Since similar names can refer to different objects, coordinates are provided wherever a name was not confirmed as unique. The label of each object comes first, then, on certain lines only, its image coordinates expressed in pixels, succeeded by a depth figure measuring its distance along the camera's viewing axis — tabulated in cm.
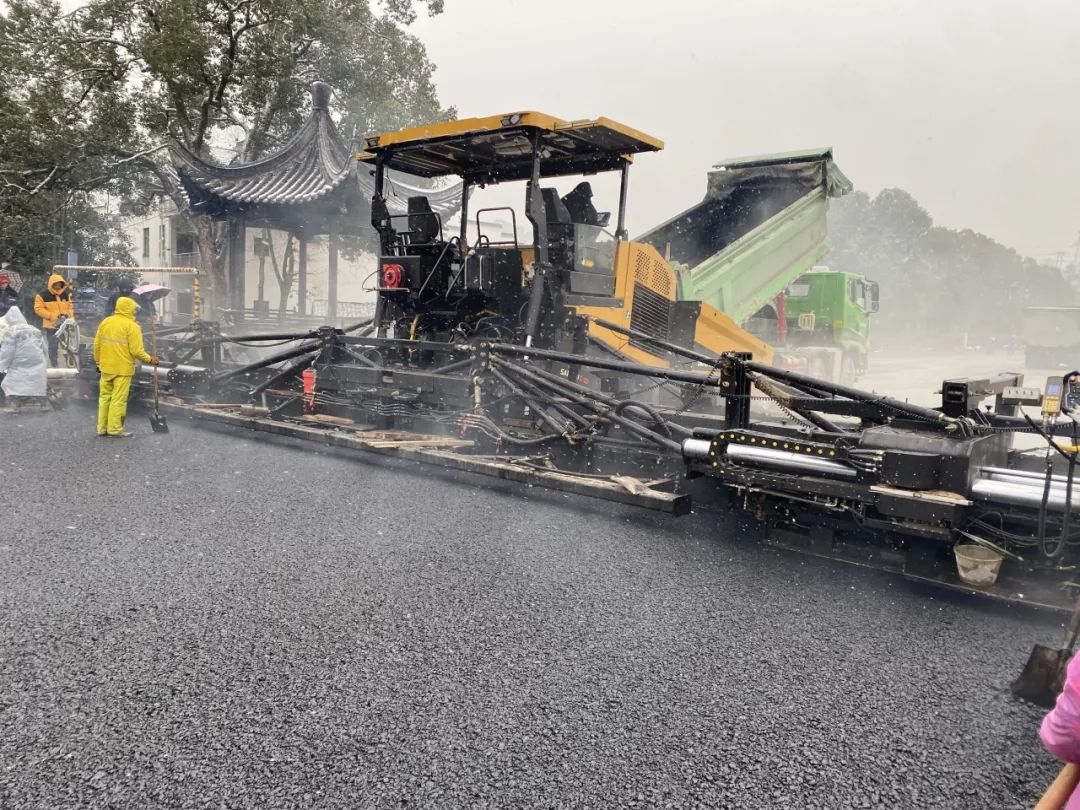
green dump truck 842
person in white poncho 824
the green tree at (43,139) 1481
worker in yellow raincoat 675
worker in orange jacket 1084
